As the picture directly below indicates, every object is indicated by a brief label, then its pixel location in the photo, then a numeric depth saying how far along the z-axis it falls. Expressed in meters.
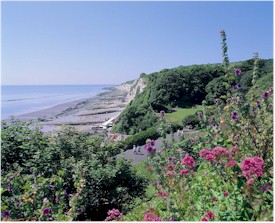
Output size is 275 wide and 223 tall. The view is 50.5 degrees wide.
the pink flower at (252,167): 2.65
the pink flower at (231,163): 3.01
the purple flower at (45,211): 3.60
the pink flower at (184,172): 3.94
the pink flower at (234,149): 3.55
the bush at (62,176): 4.24
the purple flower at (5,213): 3.65
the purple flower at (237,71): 4.48
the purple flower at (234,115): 4.25
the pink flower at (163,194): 4.07
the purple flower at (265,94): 4.33
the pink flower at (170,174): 4.00
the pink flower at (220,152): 3.11
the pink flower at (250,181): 2.61
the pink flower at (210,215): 2.80
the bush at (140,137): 30.19
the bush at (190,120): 33.16
